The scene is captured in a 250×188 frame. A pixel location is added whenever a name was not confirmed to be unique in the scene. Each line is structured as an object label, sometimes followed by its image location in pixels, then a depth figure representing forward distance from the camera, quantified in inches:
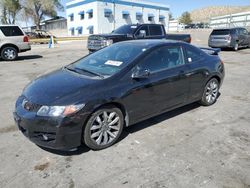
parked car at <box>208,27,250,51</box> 666.2
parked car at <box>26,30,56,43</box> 1339.8
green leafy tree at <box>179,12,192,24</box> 3722.9
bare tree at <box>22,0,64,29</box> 2064.5
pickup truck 459.5
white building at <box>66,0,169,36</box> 1637.6
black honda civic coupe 127.0
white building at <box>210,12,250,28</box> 1644.1
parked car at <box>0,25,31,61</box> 500.1
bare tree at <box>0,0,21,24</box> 2046.0
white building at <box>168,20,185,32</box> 2207.8
